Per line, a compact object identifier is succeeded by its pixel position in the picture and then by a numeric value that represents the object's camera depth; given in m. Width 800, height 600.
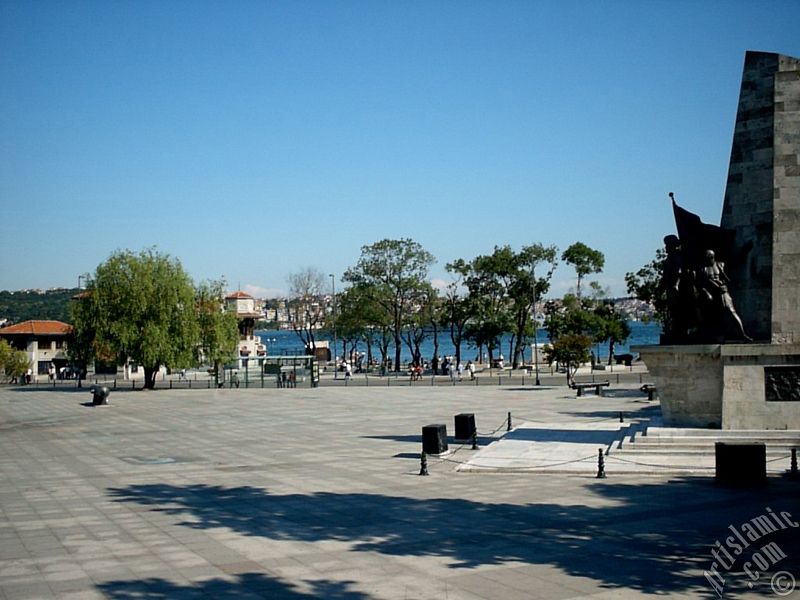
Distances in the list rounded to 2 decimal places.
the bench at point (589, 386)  41.00
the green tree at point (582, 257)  70.31
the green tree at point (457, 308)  72.50
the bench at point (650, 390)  38.06
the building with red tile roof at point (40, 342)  81.88
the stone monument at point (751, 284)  20.27
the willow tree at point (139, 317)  51.25
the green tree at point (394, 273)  70.88
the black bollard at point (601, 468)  18.47
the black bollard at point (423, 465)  19.67
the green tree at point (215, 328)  55.06
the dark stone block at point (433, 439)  22.22
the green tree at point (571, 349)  51.25
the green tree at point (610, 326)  72.38
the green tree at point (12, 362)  67.25
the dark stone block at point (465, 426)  25.11
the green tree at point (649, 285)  52.50
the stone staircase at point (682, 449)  19.02
